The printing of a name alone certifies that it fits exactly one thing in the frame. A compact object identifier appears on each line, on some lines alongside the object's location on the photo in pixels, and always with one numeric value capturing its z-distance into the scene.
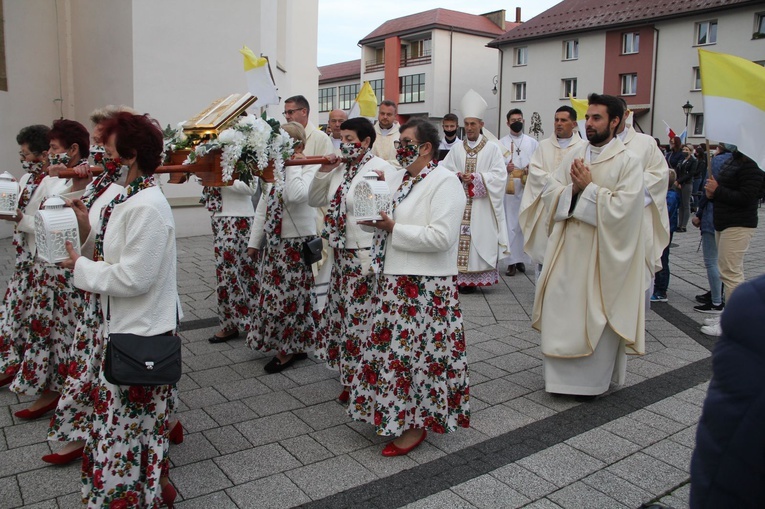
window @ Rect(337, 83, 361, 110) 55.97
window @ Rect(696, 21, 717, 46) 32.47
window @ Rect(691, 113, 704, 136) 32.59
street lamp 29.55
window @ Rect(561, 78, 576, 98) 39.27
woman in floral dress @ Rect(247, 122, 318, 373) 5.50
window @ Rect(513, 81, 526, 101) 41.81
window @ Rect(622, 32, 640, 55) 35.69
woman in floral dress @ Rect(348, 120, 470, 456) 3.94
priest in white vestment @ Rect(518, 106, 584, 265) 6.73
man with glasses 6.25
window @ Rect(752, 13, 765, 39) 30.54
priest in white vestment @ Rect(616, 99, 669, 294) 6.64
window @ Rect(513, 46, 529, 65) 41.13
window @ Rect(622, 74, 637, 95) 36.17
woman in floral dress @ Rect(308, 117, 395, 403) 4.68
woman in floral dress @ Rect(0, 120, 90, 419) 4.39
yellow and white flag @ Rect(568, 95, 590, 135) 8.67
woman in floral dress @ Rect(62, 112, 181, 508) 2.97
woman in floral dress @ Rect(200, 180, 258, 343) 6.12
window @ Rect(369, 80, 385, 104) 52.09
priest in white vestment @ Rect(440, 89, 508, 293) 8.66
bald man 8.56
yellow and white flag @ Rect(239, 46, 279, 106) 5.79
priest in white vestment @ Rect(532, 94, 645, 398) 4.80
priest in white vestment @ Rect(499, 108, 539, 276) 10.05
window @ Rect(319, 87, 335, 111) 58.72
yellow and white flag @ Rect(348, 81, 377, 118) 9.11
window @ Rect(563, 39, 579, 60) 38.88
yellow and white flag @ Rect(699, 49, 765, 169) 4.35
